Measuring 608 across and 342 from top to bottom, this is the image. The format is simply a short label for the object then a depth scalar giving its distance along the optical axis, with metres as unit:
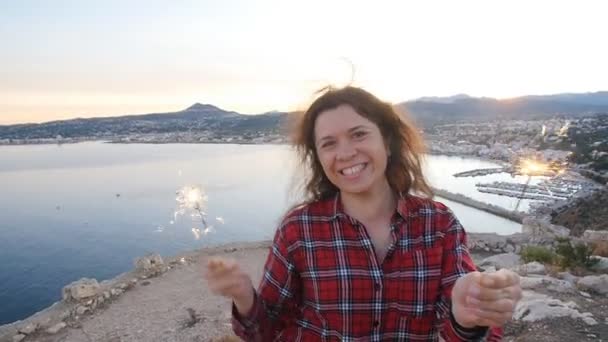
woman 1.29
